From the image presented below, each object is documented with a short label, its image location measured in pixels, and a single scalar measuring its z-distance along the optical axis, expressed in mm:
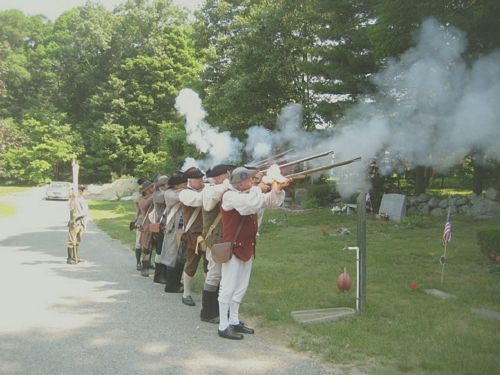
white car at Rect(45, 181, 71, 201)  34094
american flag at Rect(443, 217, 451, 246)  8289
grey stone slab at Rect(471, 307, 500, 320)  6443
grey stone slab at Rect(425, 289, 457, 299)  7383
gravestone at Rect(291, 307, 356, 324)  6117
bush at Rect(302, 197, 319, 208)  21375
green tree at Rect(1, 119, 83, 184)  45531
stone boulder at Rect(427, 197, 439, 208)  18312
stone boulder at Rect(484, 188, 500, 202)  17570
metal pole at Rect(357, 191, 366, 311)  6504
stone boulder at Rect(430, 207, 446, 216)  17672
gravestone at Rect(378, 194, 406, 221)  16609
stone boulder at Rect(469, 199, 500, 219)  16719
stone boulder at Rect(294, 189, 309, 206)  22594
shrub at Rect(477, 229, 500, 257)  9664
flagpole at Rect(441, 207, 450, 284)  8034
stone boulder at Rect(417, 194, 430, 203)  18797
